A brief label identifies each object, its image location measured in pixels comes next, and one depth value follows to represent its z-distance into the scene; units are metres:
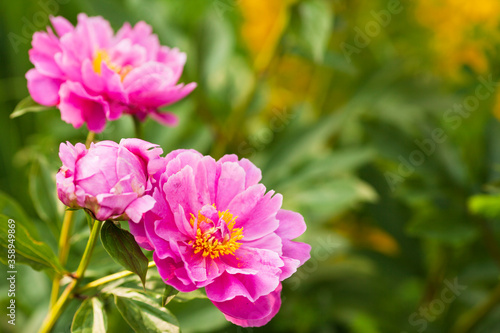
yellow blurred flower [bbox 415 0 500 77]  2.14
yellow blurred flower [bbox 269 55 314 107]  2.46
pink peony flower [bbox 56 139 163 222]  1.21
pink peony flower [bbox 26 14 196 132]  1.32
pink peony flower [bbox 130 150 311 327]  1.23
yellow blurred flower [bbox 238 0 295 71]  2.34
